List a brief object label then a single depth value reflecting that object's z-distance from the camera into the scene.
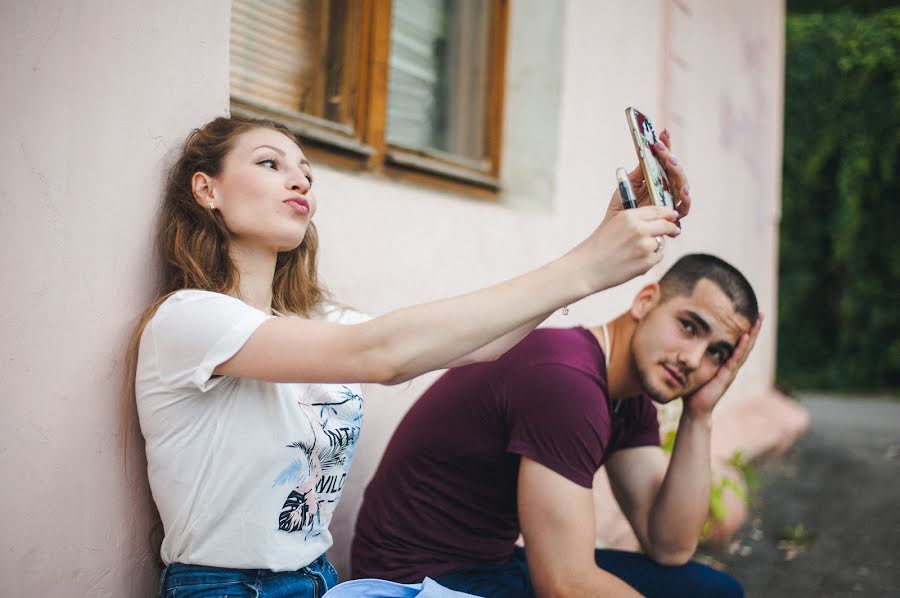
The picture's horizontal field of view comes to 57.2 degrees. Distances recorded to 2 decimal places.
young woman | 1.44
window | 2.62
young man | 1.94
